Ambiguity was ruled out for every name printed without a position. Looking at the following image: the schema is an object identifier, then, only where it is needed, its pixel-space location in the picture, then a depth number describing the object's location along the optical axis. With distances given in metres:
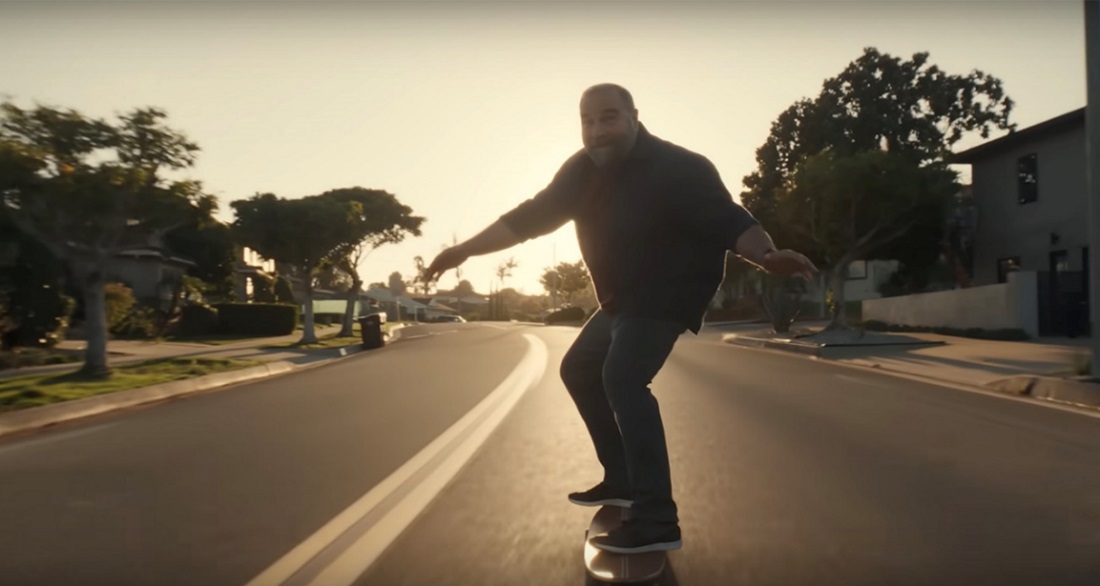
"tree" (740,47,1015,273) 47.09
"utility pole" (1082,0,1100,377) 12.77
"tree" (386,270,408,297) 145.88
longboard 4.19
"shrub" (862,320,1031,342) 26.64
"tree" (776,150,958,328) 28.50
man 4.29
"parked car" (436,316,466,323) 102.57
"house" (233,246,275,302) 57.41
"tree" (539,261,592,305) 114.12
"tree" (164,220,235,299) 49.56
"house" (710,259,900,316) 55.16
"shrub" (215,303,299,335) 40.25
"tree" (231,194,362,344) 33.16
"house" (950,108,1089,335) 27.42
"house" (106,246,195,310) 38.03
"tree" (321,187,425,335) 39.34
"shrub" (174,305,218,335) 38.56
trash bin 32.84
